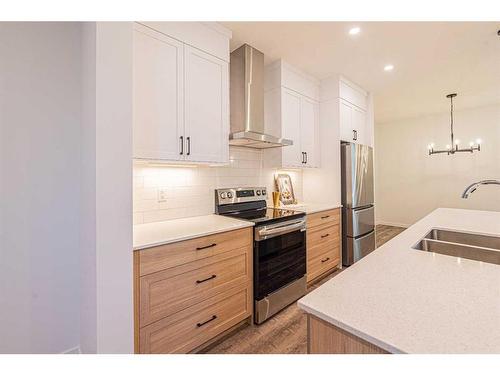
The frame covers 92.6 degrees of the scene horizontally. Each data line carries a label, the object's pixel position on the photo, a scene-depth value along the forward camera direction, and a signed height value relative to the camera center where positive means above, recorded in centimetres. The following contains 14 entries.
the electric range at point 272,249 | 197 -54
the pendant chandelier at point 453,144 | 397 +82
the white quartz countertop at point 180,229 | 144 -28
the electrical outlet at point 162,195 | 203 -5
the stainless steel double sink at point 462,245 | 119 -32
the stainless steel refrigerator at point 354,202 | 308 -18
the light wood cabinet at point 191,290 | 138 -67
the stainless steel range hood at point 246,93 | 242 +100
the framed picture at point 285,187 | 309 +3
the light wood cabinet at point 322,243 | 262 -63
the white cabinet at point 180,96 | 164 +71
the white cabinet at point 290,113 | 273 +92
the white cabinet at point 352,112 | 313 +107
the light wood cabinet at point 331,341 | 59 -40
